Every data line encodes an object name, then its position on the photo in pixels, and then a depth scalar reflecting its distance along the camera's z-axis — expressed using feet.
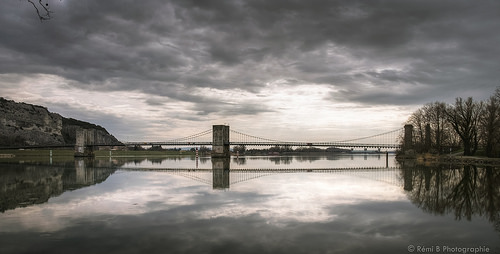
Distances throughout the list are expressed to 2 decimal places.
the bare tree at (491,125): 158.40
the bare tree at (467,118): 188.75
